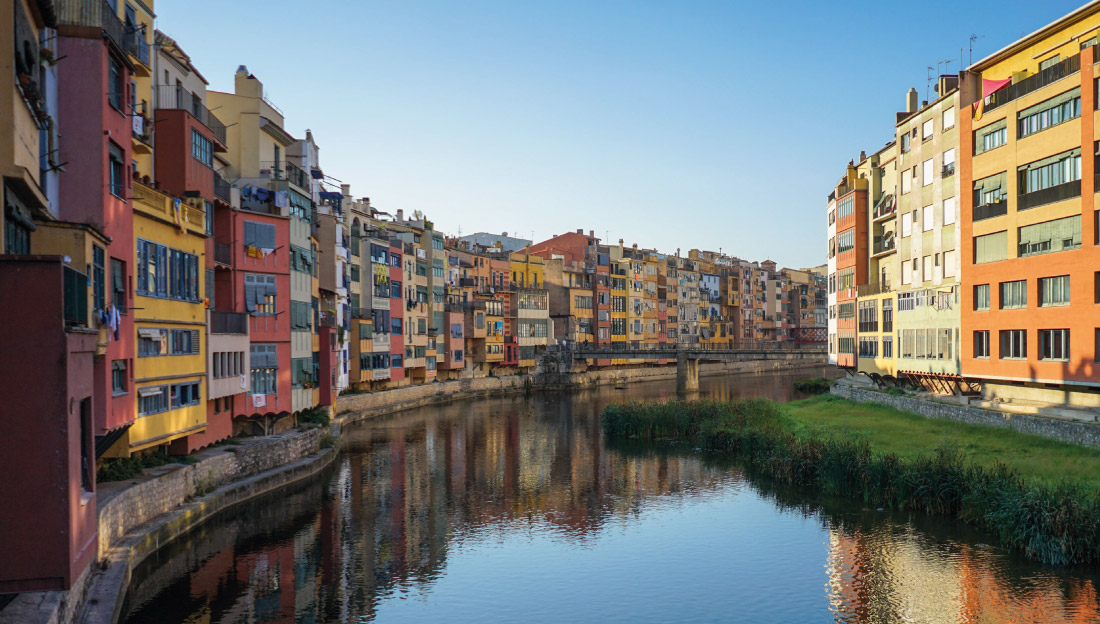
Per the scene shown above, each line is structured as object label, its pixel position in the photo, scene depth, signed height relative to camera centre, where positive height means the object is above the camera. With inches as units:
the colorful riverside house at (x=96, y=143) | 896.9 +187.9
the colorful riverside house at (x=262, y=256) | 1478.8 +116.8
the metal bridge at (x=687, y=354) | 3762.3 -152.0
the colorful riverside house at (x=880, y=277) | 2250.2 +108.9
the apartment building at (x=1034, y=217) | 1450.5 +175.4
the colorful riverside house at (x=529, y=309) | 3826.3 +54.8
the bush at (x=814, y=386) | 3412.9 -264.6
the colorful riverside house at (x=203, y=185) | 1225.4 +202.7
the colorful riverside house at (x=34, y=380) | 580.4 -35.9
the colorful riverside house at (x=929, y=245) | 1905.8 +164.1
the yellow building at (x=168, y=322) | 1055.0 +4.6
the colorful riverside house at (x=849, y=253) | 2534.4 +187.0
